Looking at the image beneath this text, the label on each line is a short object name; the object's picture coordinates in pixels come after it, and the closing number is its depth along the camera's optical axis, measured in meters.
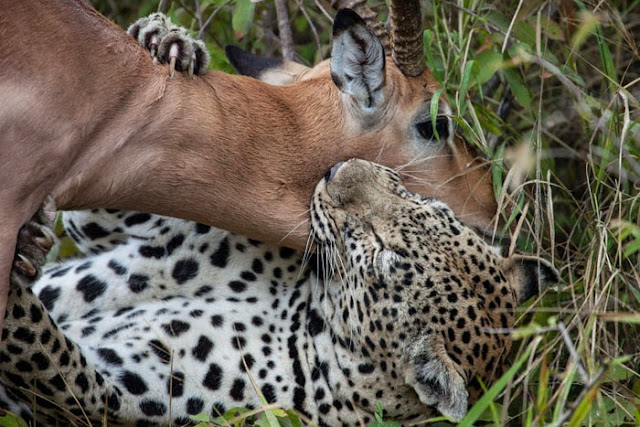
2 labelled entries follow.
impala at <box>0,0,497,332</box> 6.82
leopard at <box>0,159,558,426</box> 7.43
